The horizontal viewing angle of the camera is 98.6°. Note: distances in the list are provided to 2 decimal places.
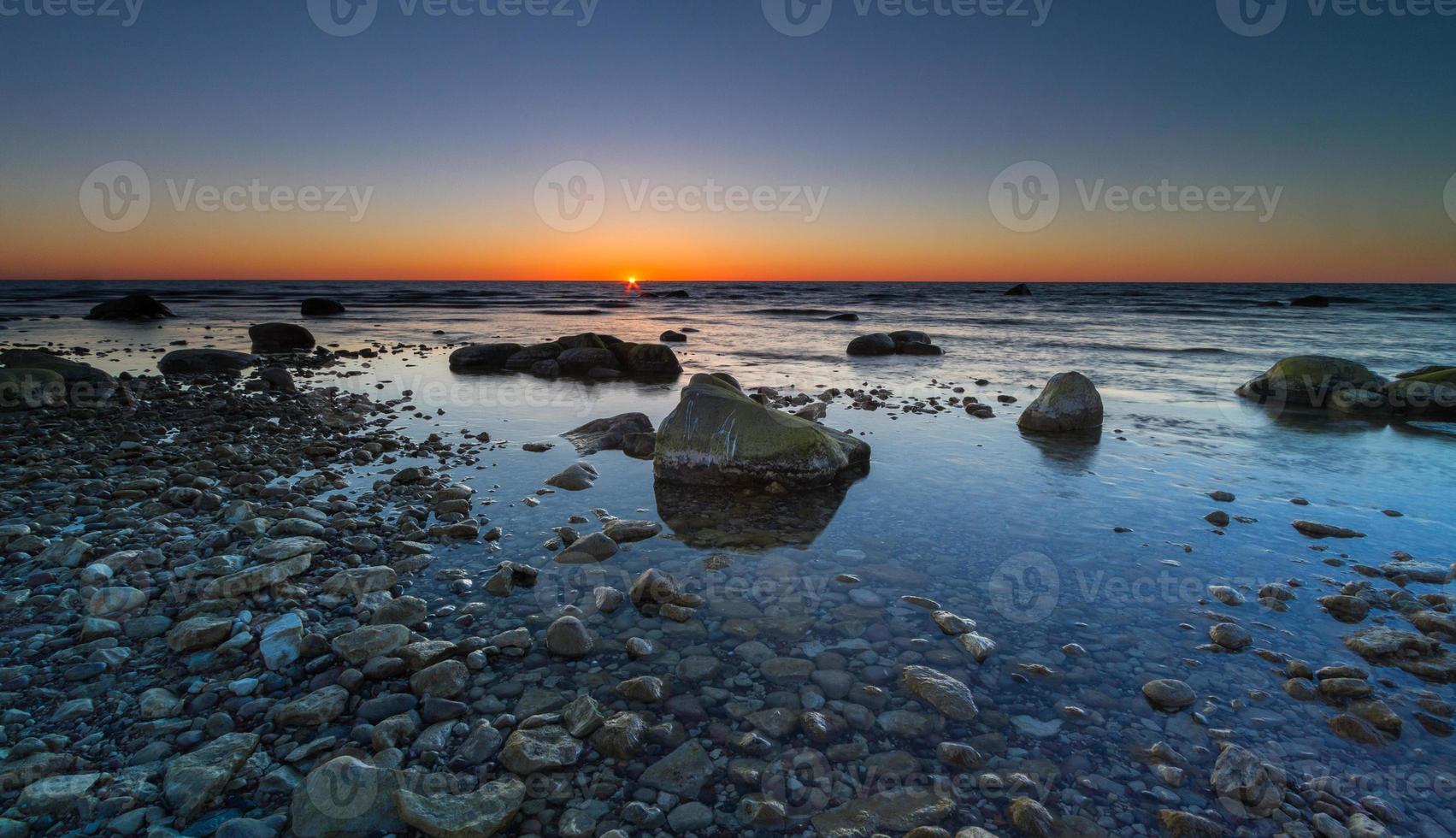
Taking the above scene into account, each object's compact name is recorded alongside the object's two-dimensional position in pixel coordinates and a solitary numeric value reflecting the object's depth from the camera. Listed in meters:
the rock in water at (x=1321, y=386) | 10.95
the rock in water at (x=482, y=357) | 16.48
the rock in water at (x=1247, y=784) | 2.55
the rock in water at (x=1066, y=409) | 9.24
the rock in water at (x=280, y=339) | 20.42
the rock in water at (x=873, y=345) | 20.55
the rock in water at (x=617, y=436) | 8.03
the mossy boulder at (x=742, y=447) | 6.61
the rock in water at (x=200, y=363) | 14.55
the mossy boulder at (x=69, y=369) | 10.89
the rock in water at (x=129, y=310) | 31.25
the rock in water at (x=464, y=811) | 2.35
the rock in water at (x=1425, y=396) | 10.54
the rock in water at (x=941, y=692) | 3.09
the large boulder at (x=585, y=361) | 15.67
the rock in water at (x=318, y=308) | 37.75
